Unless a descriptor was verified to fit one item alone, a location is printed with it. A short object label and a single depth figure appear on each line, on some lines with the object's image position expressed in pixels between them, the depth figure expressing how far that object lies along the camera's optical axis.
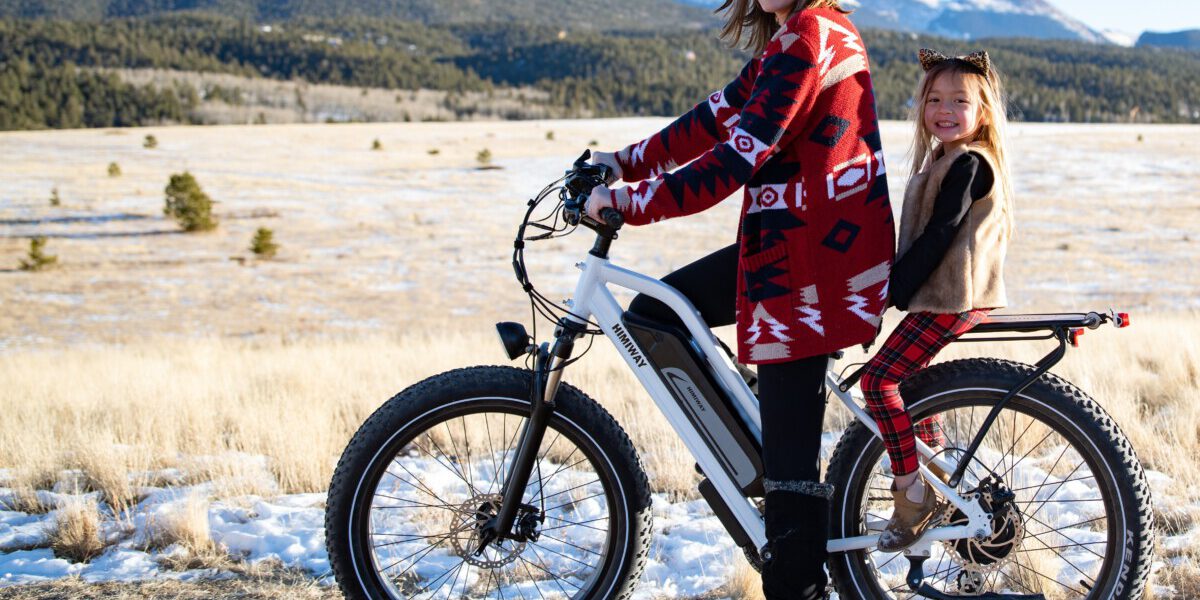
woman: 2.49
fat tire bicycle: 2.80
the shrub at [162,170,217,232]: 27.02
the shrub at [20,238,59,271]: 22.22
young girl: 2.67
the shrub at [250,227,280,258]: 24.19
